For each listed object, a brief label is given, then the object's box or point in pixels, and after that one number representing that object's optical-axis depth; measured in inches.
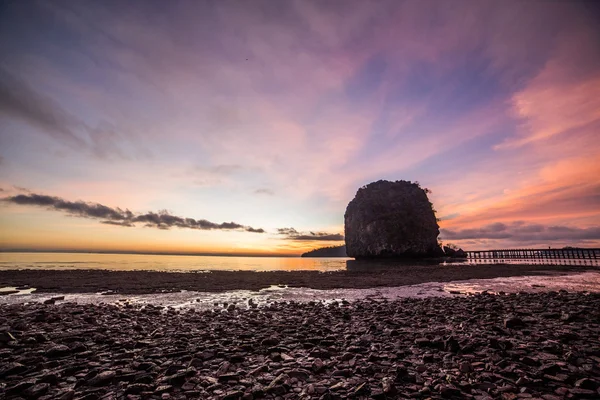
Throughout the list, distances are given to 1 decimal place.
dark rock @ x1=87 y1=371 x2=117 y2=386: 202.8
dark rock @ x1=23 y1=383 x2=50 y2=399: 185.9
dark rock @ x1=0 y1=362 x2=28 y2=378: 218.3
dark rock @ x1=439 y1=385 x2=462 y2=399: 181.1
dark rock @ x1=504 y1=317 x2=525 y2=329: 332.8
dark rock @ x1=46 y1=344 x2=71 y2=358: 260.3
